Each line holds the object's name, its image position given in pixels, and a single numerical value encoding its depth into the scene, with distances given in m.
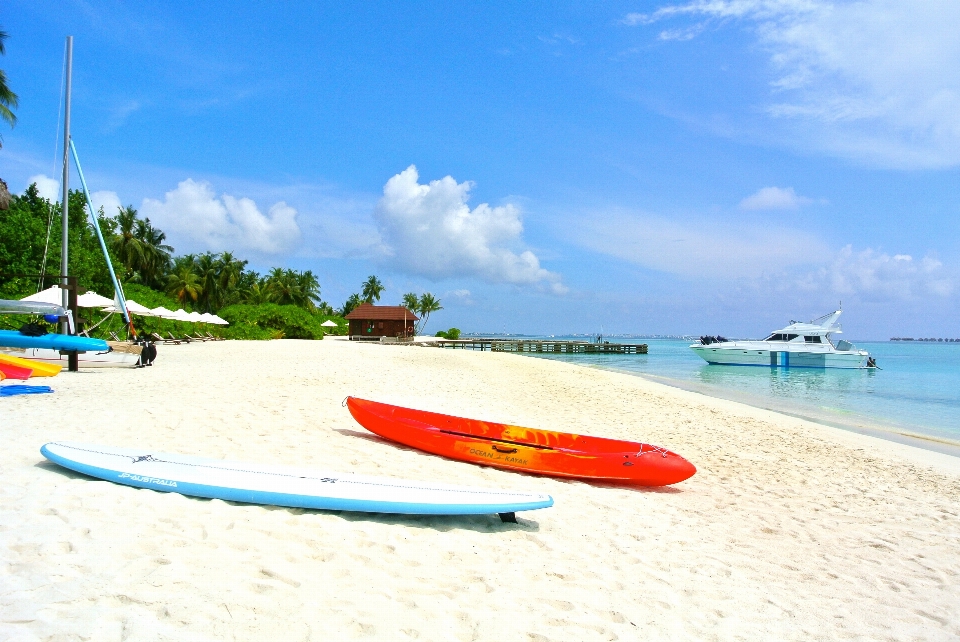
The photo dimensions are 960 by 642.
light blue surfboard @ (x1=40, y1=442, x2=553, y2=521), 4.28
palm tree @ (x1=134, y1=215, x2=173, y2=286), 43.22
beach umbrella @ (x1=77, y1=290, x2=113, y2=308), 18.59
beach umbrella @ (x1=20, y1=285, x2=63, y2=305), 15.29
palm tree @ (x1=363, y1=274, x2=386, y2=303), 75.62
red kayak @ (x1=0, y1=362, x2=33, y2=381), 11.23
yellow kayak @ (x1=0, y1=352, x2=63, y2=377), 11.75
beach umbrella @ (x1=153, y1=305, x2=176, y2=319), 26.10
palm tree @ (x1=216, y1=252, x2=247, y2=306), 50.56
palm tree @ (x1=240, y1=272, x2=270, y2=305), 54.58
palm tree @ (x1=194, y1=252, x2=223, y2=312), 49.06
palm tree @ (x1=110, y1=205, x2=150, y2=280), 40.16
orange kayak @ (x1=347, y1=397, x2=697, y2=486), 6.39
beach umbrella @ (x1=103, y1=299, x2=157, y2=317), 20.78
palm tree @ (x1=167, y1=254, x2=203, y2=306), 45.97
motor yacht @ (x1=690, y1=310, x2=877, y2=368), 37.19
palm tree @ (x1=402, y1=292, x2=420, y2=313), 70.62
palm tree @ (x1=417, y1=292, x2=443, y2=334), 69.88
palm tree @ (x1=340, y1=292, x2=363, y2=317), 76.75
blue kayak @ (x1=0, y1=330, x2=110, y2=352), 13.13
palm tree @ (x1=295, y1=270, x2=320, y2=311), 61.06
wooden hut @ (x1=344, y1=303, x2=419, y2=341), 49.16
